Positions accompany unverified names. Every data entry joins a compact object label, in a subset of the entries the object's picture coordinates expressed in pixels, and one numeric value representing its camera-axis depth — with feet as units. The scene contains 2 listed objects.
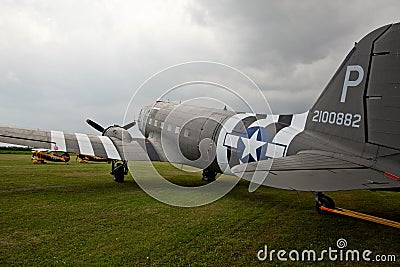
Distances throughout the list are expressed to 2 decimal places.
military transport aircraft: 18.78
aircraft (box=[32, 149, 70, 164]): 94.68
